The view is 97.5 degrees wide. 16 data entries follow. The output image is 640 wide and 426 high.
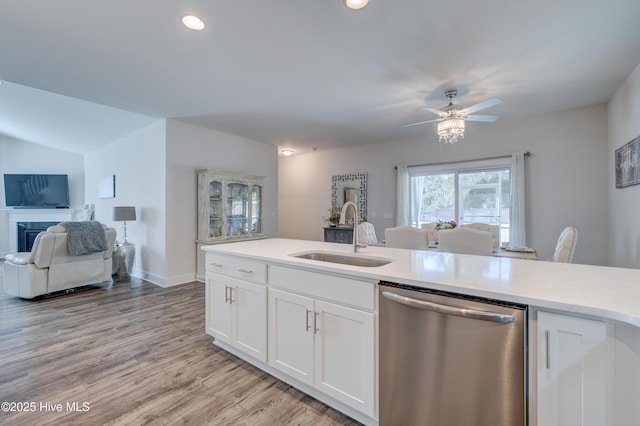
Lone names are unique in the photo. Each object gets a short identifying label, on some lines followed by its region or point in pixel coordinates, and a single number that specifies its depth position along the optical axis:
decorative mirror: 6.09
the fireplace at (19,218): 6.93
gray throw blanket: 3.93
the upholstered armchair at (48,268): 3.70
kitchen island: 0.99
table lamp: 4.52
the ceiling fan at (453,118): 3.17
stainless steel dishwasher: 1.15
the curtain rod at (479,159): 4.34
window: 4.61
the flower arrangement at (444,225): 3.89
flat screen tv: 6.84
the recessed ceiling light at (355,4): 1.88
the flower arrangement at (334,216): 6.03
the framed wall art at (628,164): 2.77
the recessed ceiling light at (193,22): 2.06
